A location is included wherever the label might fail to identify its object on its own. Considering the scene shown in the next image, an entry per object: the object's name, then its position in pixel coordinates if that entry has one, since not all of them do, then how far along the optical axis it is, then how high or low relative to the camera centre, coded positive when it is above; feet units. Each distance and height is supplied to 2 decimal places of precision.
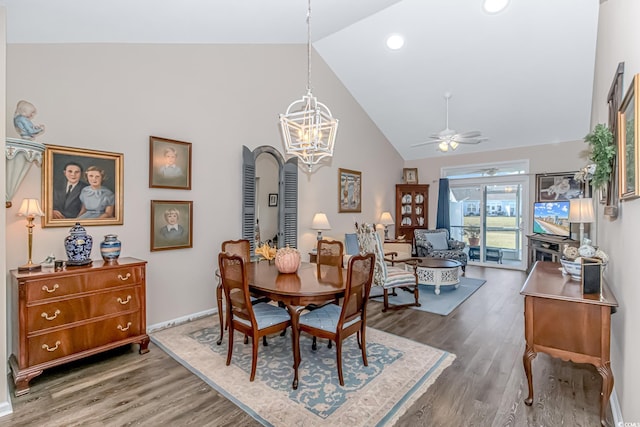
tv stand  17.46 -2.01
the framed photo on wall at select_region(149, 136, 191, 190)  11.49 +1.79
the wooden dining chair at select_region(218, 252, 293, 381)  8.05 -2.82
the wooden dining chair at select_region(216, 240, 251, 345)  12.14 -1.45
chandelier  8.41 +2.19
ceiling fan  15.21 +3.74
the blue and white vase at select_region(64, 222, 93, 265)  8.78 -1.02
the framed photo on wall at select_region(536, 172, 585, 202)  20.77 +1.79
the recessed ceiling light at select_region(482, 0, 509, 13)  13.05 +8.76
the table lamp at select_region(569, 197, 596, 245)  10.73 +0.09
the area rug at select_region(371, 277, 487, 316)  14.19 -4.28
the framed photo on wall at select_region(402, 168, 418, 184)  26.81 +3.19
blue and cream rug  7.03 -4.46
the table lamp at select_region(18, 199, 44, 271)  8.17 -0.09
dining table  7.84 -1.98
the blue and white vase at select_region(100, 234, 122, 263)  9.57 -1.18
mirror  14.48 +0.73
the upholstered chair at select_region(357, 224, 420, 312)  13.89 -2.78
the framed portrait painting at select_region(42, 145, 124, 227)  9.32 +0.73
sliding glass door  23.34 -0.38
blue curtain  25.55 +0.53
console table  6.46 -2.45
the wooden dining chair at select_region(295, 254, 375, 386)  8.06 -2.93
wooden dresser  7.72 -2.83
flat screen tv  19.07 -0.30
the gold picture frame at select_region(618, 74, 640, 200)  5.12 +1.28
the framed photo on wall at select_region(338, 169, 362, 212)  19.89 +1.40
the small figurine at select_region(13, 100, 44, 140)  7.94 +2.27
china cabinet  26.08 +0.52
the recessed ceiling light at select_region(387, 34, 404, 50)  15.83 +8.72
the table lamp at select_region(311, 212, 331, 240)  16.96 -0.62
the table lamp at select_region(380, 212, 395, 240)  23.29 -0.52
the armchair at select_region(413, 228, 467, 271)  21.40 -2.35
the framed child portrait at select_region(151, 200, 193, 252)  11.60 -0.54
